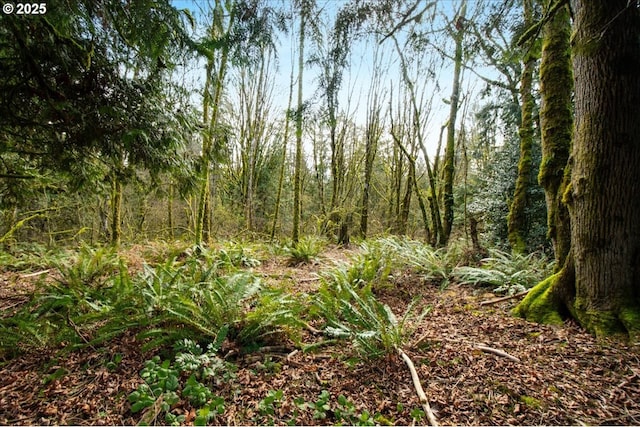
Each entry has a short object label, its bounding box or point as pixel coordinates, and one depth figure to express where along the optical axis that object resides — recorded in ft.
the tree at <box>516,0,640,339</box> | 6.18
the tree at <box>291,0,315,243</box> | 17.92
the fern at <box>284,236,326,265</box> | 17.88
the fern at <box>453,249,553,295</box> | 10.15
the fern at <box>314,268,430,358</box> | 6.21
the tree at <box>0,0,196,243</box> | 7.02
